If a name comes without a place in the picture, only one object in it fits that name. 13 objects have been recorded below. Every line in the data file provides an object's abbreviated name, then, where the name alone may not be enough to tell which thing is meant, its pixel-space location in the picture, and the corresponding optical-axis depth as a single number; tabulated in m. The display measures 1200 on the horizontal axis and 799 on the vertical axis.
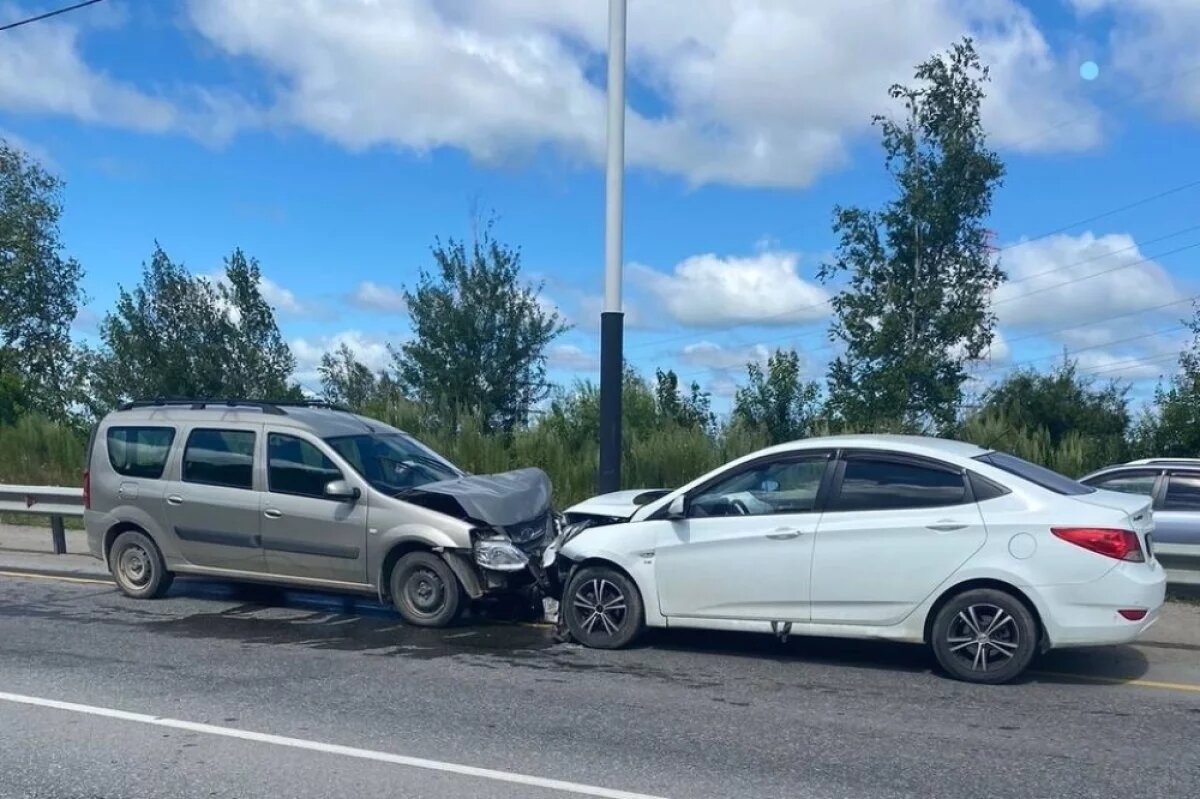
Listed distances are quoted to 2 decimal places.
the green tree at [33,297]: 30.20
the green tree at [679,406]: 20.45
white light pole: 12.35
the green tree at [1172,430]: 18.73
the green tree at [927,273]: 16.78
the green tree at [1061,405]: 23.42
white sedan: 7.99
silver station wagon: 10.22
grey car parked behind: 11.65
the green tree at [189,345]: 22.52
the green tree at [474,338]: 21.11
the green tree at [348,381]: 30.92
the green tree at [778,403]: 19.19
